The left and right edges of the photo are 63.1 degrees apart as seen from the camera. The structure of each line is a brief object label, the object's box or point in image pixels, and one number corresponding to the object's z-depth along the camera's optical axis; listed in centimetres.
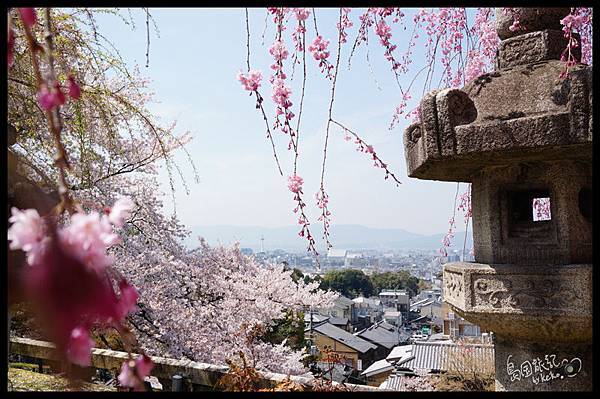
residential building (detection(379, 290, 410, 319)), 6569
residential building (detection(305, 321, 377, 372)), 3434
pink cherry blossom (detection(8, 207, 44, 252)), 70
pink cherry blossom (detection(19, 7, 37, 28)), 88
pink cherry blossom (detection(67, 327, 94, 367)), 71
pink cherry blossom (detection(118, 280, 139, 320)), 87
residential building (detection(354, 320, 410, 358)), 4035
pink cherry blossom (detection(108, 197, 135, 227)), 78
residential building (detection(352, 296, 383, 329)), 5722
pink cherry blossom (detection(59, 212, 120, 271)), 69
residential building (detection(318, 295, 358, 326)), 5403
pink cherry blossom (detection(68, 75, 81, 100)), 94
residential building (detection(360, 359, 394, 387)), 2336
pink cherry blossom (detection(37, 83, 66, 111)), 80
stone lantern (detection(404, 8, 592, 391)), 225
